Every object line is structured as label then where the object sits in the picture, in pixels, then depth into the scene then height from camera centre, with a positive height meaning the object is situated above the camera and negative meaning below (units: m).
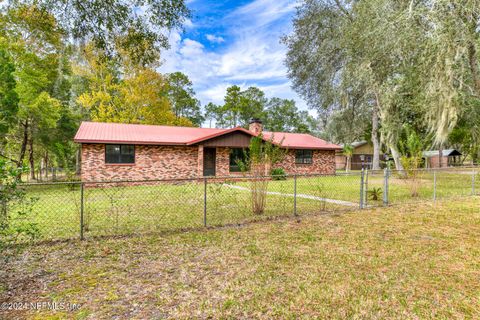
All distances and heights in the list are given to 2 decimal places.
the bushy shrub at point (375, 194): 8.89 -1.15
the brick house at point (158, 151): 13.08 +0.49
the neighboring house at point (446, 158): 34.50 +0.45
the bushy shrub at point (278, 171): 15.27 -0.61
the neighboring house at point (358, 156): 33.66 +0.67
